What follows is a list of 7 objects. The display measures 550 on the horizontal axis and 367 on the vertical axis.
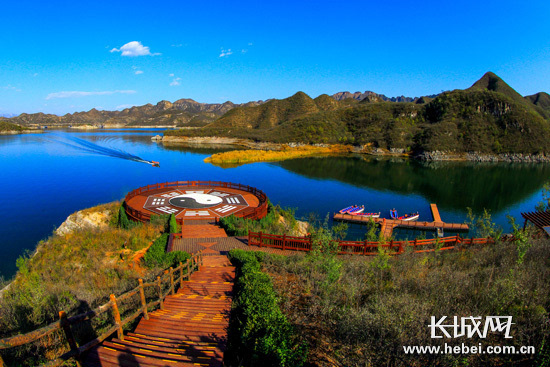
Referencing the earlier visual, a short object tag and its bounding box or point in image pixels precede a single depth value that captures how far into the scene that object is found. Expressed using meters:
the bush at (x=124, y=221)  20.53
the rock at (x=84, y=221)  22.23
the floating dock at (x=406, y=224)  28.48
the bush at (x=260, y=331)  5.23
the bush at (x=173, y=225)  18.12
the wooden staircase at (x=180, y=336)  5.35
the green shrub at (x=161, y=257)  13.06
